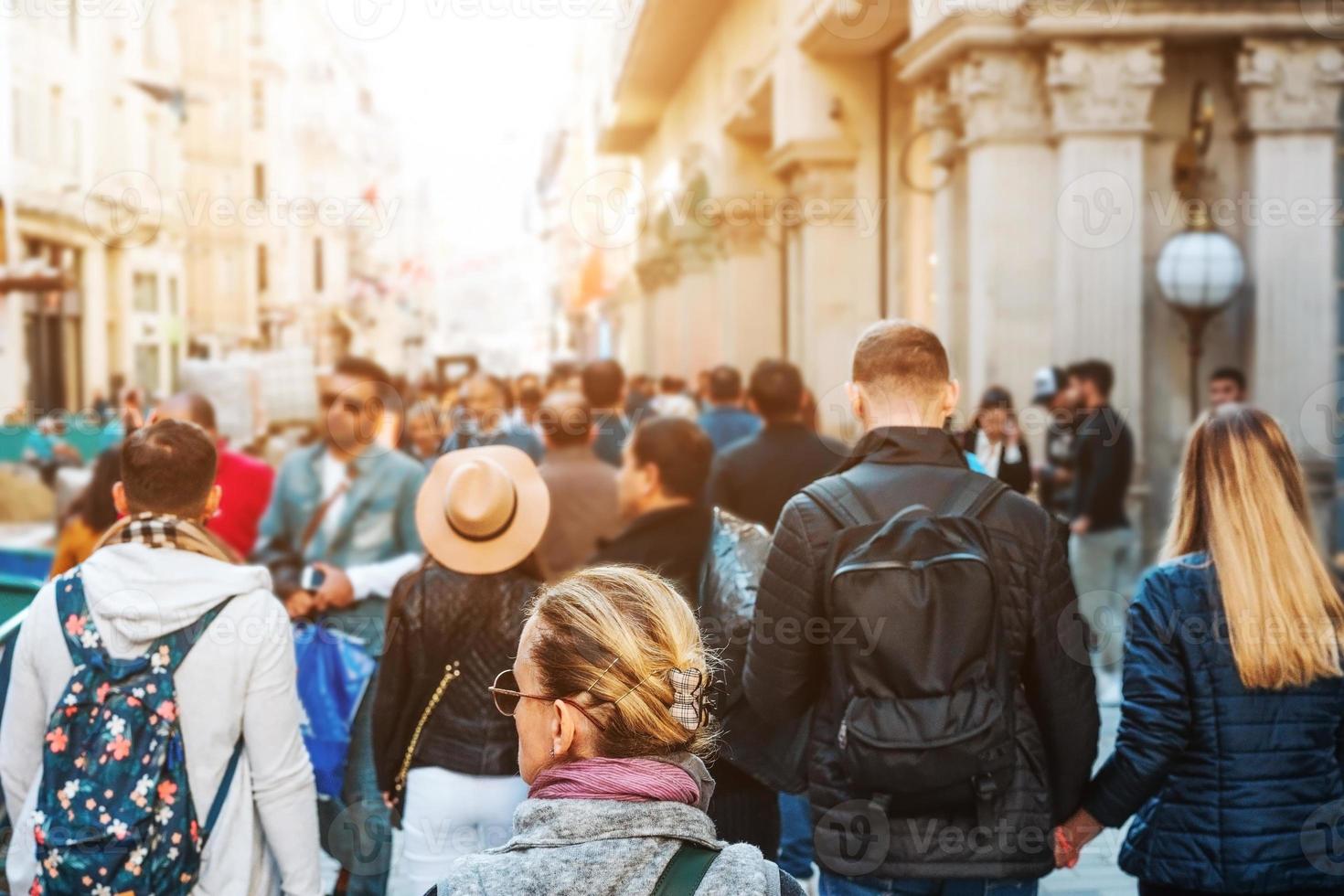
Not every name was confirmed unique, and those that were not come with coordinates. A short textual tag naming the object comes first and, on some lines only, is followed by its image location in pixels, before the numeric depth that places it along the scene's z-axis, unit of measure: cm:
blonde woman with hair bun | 194
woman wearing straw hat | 438
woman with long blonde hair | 359
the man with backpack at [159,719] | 353
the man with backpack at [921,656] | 328
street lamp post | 1041
